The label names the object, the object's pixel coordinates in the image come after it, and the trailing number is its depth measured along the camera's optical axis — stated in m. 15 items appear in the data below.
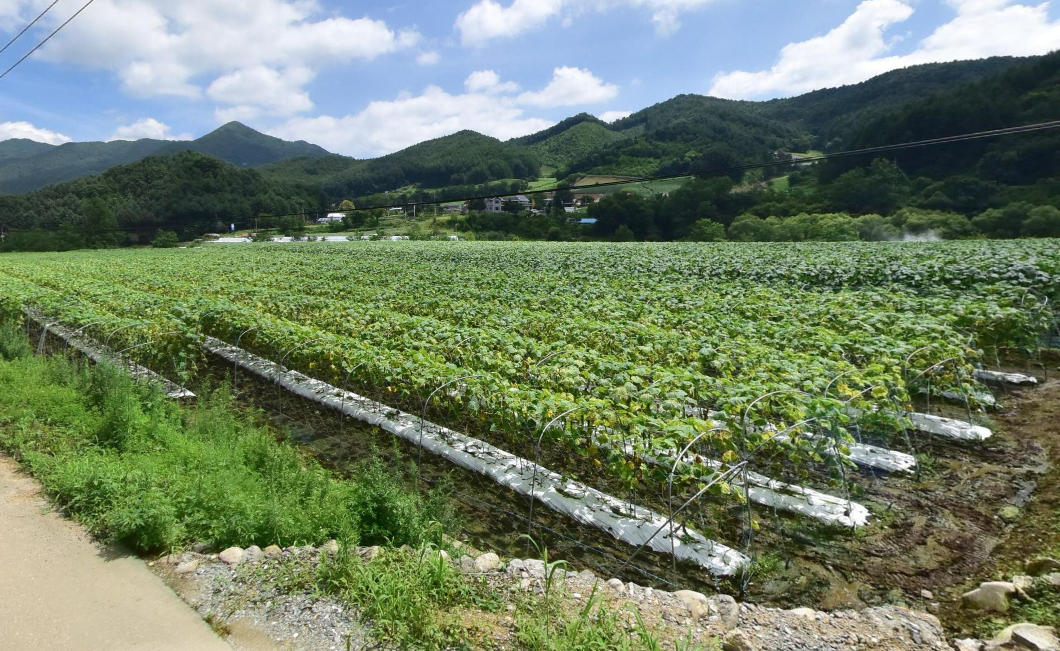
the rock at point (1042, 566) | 4.04
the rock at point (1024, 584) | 3.83
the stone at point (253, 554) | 4.01
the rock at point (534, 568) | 3.94
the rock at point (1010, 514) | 5.12
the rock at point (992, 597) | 3.79
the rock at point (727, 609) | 3.49
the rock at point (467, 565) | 3.82
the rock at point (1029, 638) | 3.11
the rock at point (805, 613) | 3.56
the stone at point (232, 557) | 4.01
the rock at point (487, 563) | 3.92
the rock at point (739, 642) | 3.18
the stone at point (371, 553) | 3.95
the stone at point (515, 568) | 3.88
